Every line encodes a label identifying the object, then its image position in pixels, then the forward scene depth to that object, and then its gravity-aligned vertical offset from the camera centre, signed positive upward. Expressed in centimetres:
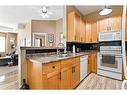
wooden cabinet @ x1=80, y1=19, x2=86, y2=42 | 290 +63
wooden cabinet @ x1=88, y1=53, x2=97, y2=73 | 282 -62
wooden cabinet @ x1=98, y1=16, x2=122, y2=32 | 262 +83
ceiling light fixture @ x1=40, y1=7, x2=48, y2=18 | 183 +84
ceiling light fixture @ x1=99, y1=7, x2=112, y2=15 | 210 +102
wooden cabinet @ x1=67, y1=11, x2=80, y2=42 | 244 +64
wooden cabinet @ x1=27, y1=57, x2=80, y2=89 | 111 -50
